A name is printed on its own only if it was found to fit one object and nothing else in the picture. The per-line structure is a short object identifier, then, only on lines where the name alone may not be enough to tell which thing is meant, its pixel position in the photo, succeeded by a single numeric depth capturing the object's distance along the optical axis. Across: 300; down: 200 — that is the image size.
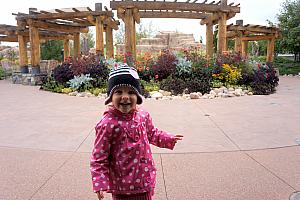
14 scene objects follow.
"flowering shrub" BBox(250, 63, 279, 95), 8.92
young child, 1.57
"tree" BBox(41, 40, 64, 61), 23.34
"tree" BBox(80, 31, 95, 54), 25.38
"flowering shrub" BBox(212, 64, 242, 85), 9.49
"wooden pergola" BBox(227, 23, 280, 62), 15.77
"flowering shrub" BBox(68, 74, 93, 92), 9.21
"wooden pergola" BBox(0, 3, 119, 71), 11.02
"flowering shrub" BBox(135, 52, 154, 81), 10.09
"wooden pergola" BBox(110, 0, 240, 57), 10.40
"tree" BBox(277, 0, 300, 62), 18.91
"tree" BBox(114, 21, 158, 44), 31.16
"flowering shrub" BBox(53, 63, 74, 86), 10.05
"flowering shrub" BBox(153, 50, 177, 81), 9.77
